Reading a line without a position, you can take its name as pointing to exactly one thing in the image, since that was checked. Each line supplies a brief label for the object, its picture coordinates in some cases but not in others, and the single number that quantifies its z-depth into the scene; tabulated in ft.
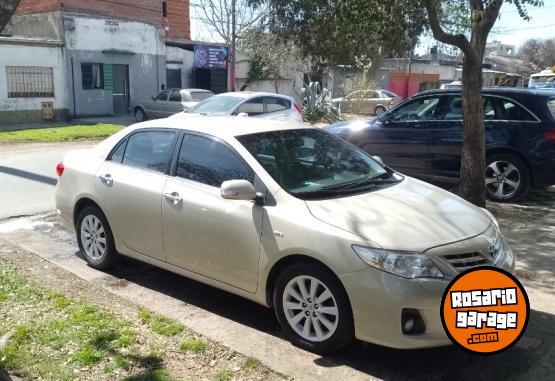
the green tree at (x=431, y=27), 23.50
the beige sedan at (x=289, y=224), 11.69
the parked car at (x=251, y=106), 47.44
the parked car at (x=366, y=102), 97.71
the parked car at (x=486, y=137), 26.68
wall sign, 94.12
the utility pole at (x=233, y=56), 83.87
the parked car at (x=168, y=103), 70.08
